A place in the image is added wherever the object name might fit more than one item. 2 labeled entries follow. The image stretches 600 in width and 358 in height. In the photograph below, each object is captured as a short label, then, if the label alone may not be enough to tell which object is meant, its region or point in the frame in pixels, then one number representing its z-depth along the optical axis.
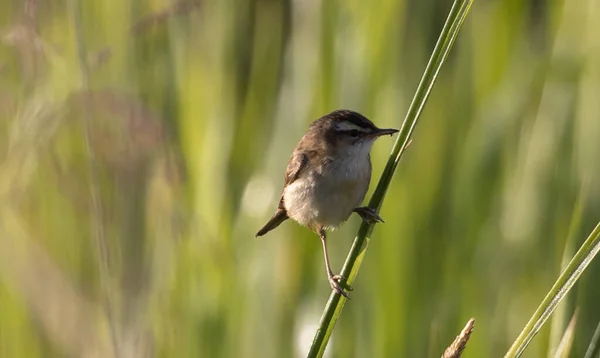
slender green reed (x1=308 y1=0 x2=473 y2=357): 5.77
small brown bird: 5.92
